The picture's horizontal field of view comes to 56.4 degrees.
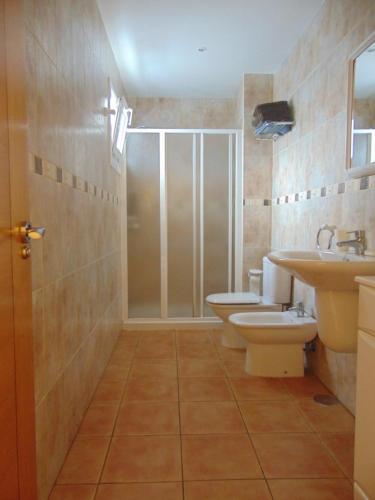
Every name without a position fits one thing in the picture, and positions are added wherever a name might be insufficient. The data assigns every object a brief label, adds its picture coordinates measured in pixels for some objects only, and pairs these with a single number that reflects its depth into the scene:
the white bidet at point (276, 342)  2.30
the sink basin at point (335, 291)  1.43
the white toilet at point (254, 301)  2.83
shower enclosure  3.38
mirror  1.71
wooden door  0.96
